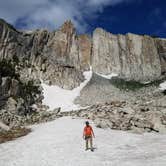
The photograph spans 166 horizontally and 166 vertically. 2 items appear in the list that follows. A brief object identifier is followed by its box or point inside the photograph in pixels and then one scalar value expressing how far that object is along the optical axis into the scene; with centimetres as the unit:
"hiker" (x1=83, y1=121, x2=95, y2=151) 1387
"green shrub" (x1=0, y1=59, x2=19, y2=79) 4585
